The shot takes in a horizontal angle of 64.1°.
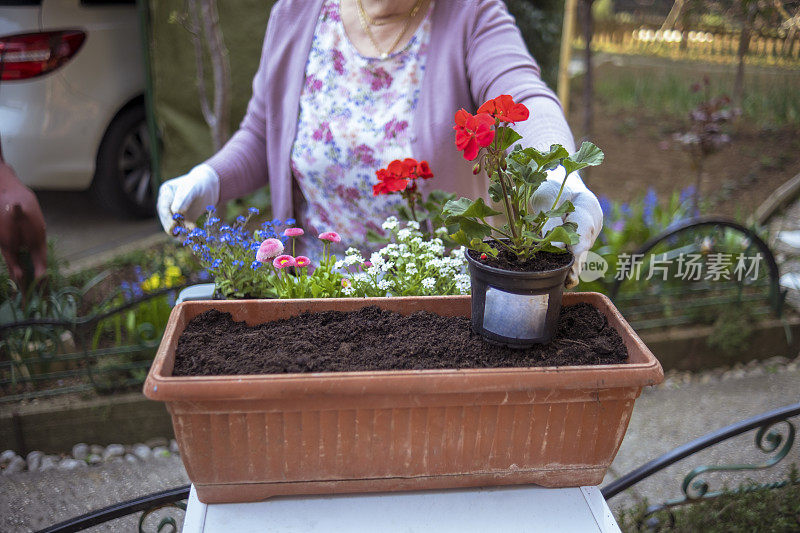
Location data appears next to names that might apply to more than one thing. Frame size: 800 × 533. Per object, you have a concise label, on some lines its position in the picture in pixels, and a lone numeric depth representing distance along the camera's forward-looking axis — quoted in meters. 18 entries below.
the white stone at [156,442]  2.79
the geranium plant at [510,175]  1.00
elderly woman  1.62
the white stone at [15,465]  2.60
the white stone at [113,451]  2.72
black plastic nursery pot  0.99
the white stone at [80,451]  2.68
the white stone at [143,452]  2.74
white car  3.15
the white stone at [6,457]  2.62
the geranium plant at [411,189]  1.40
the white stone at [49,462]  2.63
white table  1.01
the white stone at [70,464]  2.64
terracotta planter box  0.93
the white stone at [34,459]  2.63
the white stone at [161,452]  2.76
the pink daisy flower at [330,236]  1.33
